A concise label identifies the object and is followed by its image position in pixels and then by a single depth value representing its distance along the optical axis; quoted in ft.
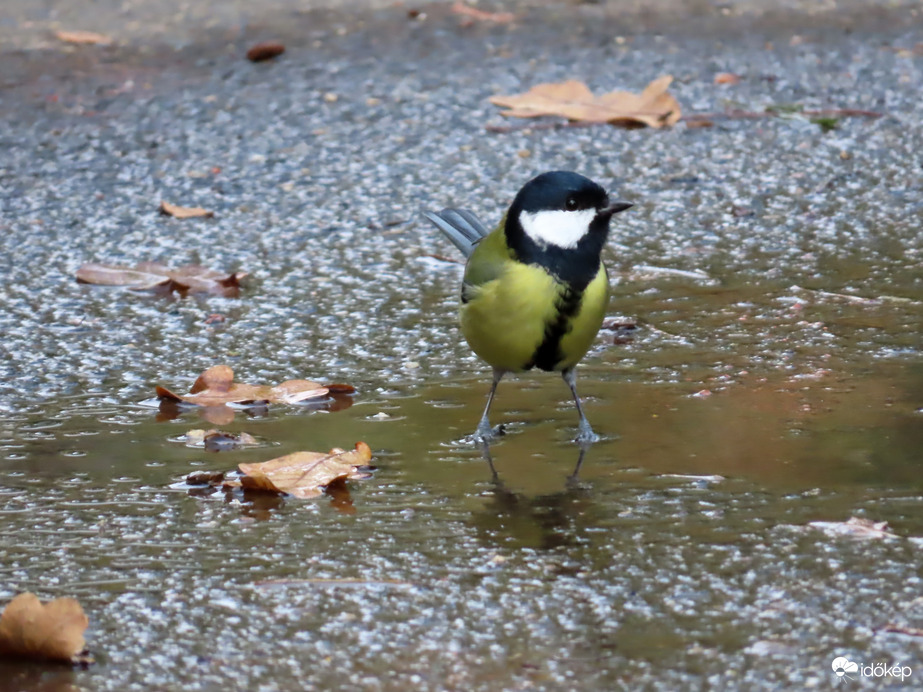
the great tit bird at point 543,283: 22.82
